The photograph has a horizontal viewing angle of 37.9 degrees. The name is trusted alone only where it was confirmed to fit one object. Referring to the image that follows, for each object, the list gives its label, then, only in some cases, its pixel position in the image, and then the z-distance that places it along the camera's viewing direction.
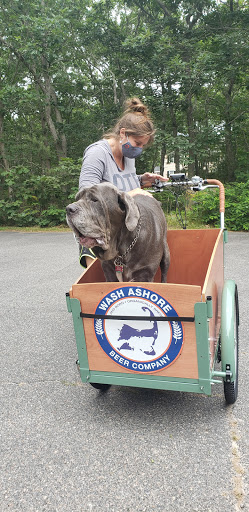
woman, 2.51
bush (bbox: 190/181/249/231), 8.88
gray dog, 1.93
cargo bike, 1.85
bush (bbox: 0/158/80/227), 11.03
